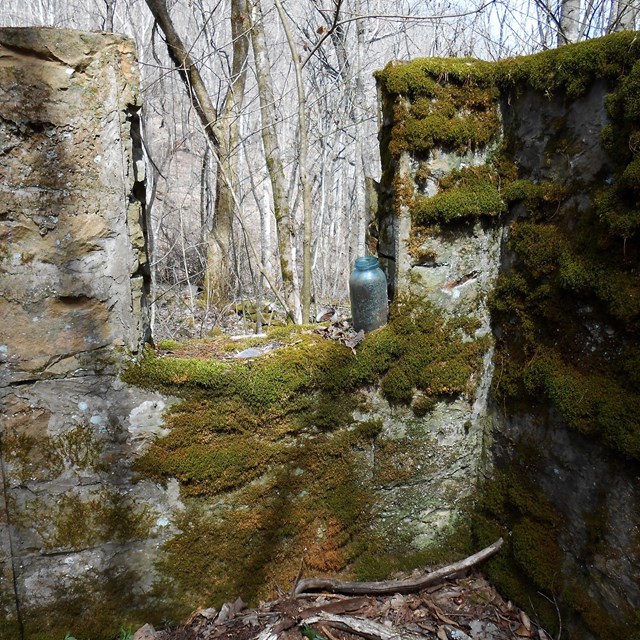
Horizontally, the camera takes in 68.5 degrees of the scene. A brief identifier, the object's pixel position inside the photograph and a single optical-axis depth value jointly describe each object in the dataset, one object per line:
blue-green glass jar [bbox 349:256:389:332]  2.68
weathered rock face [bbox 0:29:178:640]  2.04
